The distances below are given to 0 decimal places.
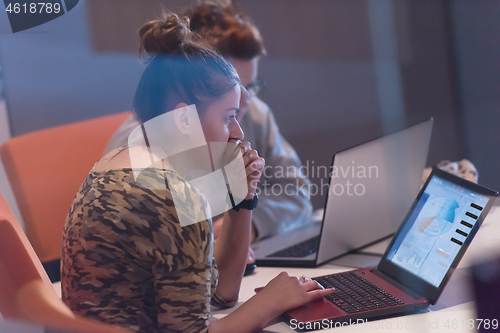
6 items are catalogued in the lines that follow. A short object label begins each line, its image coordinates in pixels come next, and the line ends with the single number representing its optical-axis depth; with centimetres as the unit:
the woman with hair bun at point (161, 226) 318
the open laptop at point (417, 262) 327
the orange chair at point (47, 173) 386
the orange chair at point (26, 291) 303
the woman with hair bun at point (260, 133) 390
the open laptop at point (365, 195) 350
